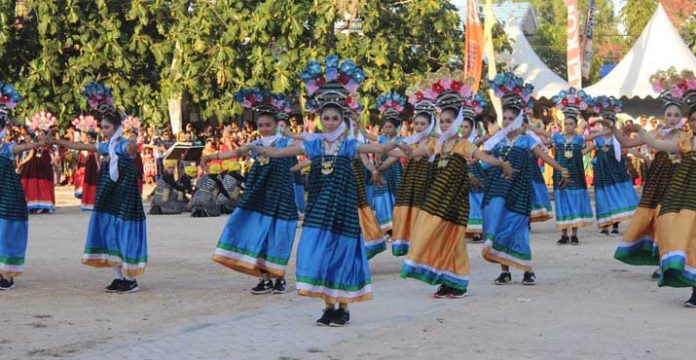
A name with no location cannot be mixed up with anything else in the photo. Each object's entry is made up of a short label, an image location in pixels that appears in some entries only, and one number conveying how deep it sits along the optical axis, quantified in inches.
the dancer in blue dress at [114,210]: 441.4
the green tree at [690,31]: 1871.3
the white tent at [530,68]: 1369.3
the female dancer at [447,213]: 415.8
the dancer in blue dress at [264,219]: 435.8
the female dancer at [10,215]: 452.1
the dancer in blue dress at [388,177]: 628.1
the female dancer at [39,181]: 867.4
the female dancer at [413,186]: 484.7
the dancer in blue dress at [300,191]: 741.9
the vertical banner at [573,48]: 1097.4
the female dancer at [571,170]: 643.5
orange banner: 1071.6
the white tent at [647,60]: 1221.7
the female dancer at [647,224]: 474.3
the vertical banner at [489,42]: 1159.0
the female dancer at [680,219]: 400.2
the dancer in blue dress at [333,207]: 362.9
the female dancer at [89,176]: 873.5
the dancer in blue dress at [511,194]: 462.3
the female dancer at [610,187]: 687.7
